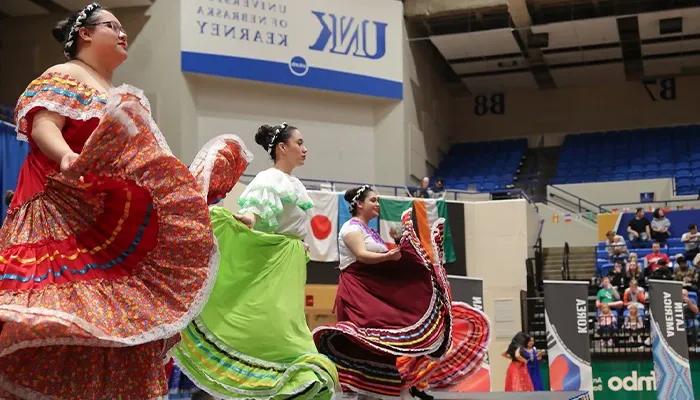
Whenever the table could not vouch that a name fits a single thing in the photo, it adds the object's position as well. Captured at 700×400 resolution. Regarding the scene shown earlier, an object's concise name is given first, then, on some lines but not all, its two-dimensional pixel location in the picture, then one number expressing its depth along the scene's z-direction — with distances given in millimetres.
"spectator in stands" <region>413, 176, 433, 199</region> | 14069
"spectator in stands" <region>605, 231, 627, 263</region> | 13219
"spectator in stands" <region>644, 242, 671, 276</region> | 11711
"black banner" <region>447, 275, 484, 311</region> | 8711
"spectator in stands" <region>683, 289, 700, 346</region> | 9930
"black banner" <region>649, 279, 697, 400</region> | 7996
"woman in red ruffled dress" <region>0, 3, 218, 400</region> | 2340
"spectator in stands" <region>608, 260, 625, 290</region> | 11659
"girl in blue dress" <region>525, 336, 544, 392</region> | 9141
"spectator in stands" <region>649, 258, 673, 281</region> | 11164
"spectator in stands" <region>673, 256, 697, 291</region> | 10867
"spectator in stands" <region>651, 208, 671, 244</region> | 13977
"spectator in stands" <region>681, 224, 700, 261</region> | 12672
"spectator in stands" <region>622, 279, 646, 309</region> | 10922
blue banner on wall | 14320
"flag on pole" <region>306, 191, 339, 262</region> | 12406
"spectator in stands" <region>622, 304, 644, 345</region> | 10188
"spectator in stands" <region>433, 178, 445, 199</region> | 14250
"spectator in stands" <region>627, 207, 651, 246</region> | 14203
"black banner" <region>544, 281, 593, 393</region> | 8539
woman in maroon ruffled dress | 4855
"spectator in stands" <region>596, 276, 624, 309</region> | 11211
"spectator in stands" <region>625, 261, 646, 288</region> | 11664
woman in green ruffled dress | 3820
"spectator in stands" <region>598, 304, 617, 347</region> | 10234
